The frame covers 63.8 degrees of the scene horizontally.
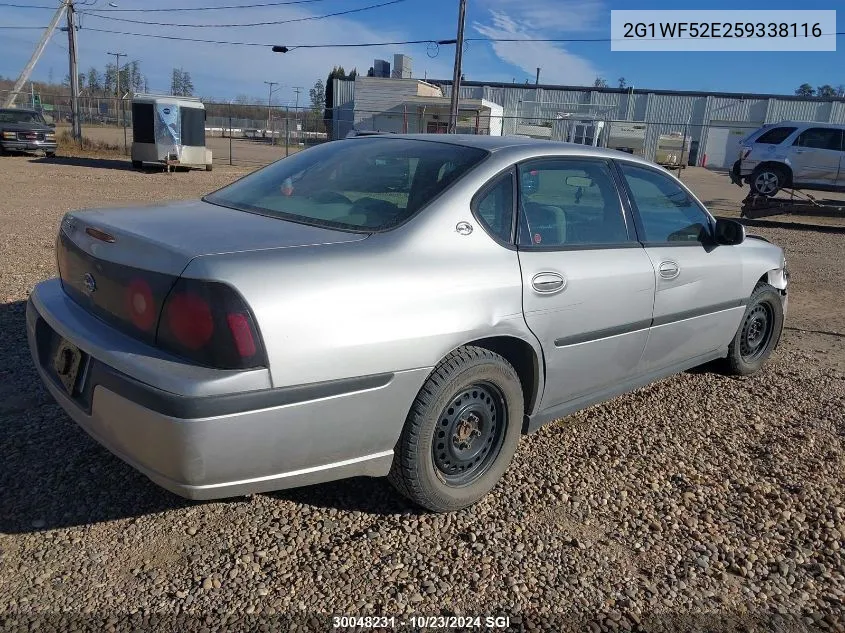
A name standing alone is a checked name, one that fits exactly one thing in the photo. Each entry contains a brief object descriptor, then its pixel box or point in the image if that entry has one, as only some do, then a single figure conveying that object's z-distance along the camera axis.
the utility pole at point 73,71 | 25.78
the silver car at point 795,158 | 15.06
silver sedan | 2.15
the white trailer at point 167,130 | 19.34
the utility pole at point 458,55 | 22.92
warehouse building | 40.59
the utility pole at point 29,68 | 28.90
